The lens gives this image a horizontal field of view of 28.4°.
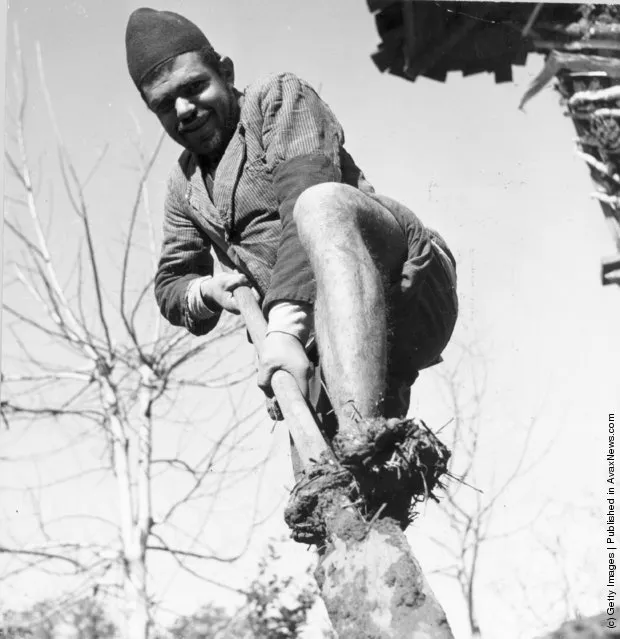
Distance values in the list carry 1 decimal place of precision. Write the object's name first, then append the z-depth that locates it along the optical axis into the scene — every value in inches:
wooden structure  169.6
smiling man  110.6
